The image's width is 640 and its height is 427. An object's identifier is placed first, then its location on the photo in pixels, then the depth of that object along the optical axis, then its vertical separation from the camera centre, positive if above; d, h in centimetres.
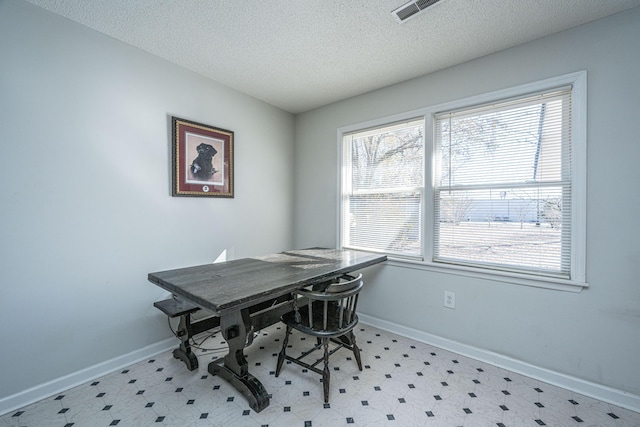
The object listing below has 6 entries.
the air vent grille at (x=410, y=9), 164 +130
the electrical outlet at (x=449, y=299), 236 -82
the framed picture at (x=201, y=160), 237 +48
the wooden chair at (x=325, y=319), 171 -81
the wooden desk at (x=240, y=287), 146 -48
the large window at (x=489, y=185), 191 +21
